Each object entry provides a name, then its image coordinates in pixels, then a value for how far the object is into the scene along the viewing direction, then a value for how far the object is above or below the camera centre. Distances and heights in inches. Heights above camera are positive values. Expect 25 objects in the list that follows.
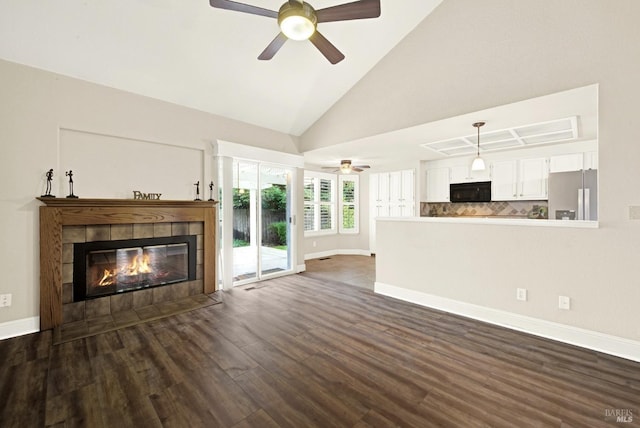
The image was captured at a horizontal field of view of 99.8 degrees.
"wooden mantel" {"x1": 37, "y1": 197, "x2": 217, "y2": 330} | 120.1 -3.0
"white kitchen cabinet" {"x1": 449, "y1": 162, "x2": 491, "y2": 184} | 236.2 +34.0
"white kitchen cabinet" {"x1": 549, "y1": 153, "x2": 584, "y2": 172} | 194.5 +36.5
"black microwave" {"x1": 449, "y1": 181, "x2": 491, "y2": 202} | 234.5 +18.2
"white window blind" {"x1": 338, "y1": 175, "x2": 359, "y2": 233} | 324.2 +11.1
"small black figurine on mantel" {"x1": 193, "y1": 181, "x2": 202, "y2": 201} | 169.4 +14.2
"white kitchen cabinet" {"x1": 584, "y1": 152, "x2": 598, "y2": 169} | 190.2 +36.6
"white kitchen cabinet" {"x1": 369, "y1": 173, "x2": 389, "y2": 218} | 299.7 +20.9
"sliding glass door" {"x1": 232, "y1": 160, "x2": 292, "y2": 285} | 193.2 -6.2
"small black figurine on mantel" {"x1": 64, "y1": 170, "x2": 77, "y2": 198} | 128.1 +14.7
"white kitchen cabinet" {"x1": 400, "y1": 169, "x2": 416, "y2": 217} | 275.4 +19.9
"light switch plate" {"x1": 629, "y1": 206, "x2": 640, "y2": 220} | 96.1 -0.3
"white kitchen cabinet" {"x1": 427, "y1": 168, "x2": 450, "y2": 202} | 258.6 +27.1
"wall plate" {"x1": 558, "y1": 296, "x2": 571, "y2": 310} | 110.0 -37.4
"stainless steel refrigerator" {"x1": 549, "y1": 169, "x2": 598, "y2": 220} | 154.7 +10.3
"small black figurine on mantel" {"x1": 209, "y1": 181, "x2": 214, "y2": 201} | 175.4 +14.0
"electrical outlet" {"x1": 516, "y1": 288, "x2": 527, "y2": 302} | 120.6 -37.0
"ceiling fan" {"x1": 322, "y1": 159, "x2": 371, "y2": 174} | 238.4 +41.0
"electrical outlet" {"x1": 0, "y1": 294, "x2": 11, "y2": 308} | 113.5 -36.8
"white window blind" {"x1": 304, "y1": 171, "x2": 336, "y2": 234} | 297.1 +11.0
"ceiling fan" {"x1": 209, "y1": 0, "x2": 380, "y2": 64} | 87.7 +67.8
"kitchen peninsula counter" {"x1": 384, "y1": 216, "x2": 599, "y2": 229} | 106.7 -4.6
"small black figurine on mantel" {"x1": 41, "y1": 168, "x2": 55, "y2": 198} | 122.0 +14.1
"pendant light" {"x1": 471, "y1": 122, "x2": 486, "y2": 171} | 161.0 +28.3
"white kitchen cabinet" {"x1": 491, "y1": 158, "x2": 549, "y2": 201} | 210.1 +26.5
